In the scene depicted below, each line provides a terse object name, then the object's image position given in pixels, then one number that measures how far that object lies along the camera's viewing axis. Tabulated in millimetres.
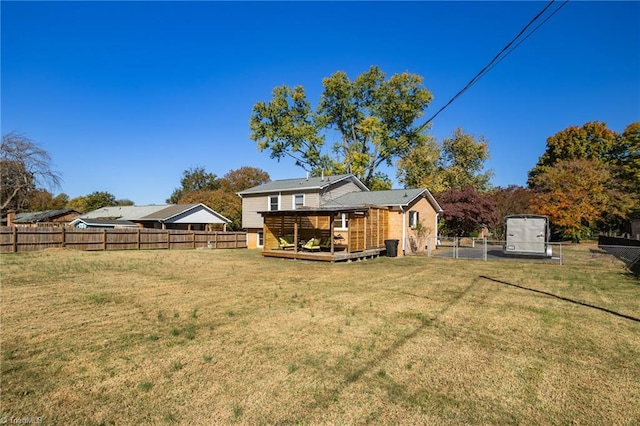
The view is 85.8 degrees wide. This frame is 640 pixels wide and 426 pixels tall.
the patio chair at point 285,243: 19189
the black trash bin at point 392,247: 19391
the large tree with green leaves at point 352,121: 37094
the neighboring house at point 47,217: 42594
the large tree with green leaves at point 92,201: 62625
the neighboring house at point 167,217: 36719
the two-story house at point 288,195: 24297
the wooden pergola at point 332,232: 16875
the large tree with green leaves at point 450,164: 36531
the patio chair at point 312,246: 18028
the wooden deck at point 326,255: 16250
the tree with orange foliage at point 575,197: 27781
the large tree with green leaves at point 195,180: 69500
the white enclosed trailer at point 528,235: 18438
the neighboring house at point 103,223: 36188
